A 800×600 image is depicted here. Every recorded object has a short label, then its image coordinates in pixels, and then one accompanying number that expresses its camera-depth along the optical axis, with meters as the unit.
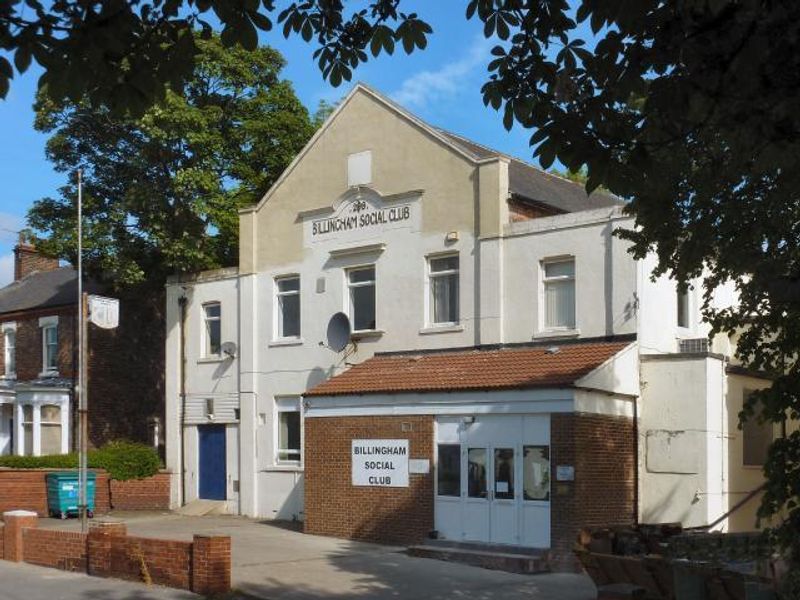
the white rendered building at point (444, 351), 19.75
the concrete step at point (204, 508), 27.06
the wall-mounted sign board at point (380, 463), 21.03
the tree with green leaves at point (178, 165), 28.69
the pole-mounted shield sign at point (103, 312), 22.27
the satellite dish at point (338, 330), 24.31
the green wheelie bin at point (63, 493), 26.45
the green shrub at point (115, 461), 27.64
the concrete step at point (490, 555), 17.69
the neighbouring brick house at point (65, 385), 32.84
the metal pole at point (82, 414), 19.92
